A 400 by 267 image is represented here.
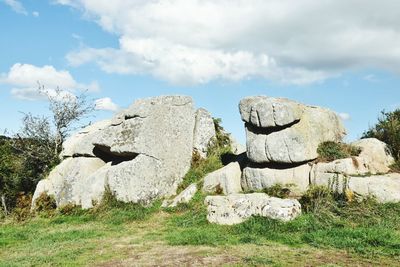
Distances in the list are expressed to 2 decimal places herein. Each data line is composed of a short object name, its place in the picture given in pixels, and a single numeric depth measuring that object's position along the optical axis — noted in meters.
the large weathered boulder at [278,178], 19.03
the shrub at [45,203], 23.30
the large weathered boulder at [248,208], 15.55
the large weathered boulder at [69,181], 22.66
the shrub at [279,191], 18.66
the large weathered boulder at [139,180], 20.89
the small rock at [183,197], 20.09
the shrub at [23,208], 21.91
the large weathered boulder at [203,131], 23.94
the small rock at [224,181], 20.44
